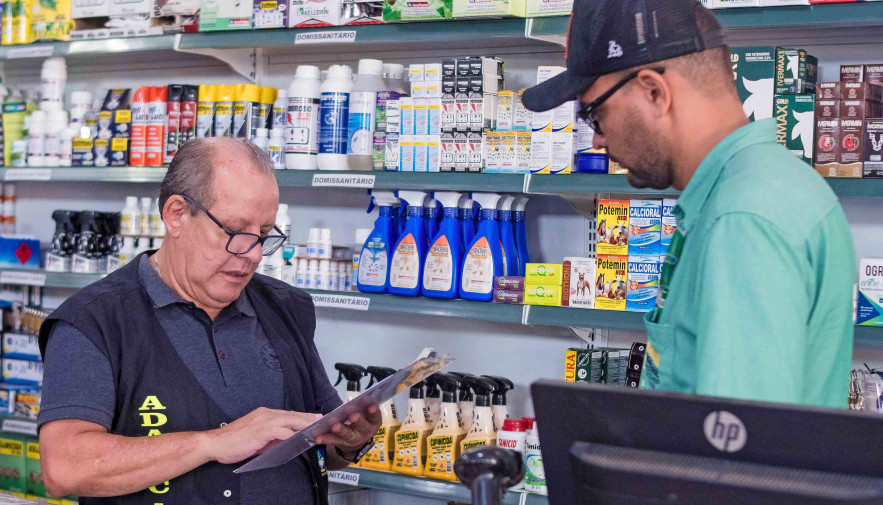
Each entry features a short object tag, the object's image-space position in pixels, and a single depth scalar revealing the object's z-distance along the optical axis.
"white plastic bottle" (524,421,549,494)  2.86
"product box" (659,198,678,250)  2.76
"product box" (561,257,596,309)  2.91
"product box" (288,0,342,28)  3.27
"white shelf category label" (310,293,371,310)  3.23
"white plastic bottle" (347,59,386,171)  3.23
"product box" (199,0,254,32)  3.46
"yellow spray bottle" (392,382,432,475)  3.11
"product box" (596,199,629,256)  2.84
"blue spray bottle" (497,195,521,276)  3.14
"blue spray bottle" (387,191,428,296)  3.21
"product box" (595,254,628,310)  2.85
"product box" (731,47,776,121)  2.60
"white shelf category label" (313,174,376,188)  3.18
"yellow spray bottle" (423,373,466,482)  3.03
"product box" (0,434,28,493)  4.13
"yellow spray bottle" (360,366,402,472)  3.16
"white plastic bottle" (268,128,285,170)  3.44
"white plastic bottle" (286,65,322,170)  3.34
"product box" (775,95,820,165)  2.59
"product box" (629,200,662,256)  2.79
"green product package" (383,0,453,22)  3.05
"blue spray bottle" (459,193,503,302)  3.08
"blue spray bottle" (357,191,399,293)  3.28
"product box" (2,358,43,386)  4.15
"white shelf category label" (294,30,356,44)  3.23
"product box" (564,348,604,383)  2.90
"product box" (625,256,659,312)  2.80
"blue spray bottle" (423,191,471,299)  3.14
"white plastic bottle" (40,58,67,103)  4.09
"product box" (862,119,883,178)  2.54
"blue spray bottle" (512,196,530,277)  3.20
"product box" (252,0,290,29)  3.37
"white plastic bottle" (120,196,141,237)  3.79
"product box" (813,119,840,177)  2.58
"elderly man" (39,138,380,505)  1.80
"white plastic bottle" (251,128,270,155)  3.46
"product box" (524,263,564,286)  2.95
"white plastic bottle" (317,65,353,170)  3.27
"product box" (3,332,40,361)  4.16
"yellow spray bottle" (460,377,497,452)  3.00
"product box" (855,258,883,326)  2.57
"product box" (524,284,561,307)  2.95
